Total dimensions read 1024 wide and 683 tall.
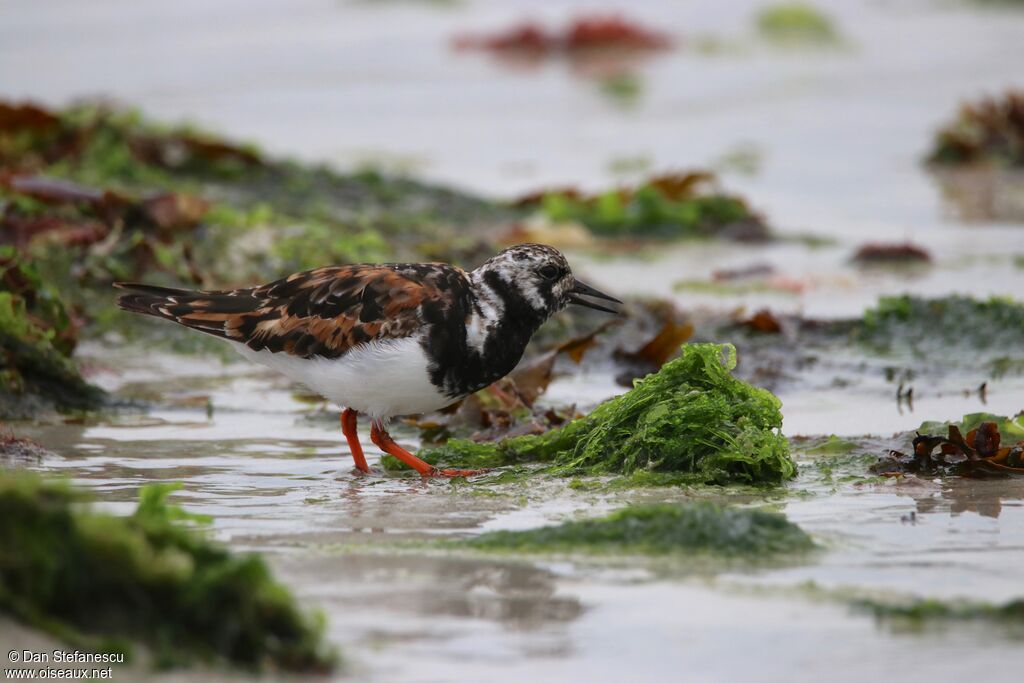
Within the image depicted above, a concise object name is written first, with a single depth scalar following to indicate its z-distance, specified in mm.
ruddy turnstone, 9328
